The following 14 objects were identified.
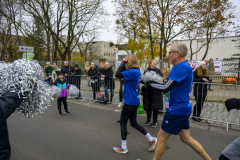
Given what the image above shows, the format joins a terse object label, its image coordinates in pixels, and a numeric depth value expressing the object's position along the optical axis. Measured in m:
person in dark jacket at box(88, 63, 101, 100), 7.91
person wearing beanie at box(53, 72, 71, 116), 5.82
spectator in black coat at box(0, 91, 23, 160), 1.46
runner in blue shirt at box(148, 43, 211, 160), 2.37
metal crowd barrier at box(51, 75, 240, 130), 5.27
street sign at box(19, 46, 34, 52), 9.70
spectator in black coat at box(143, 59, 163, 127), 4.89
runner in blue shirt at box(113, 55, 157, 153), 3.21
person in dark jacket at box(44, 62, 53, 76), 12.01
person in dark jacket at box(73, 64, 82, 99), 8.91
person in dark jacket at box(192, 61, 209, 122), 5.28
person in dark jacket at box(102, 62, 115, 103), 7.70
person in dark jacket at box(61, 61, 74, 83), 9.24
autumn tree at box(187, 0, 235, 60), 11.35
